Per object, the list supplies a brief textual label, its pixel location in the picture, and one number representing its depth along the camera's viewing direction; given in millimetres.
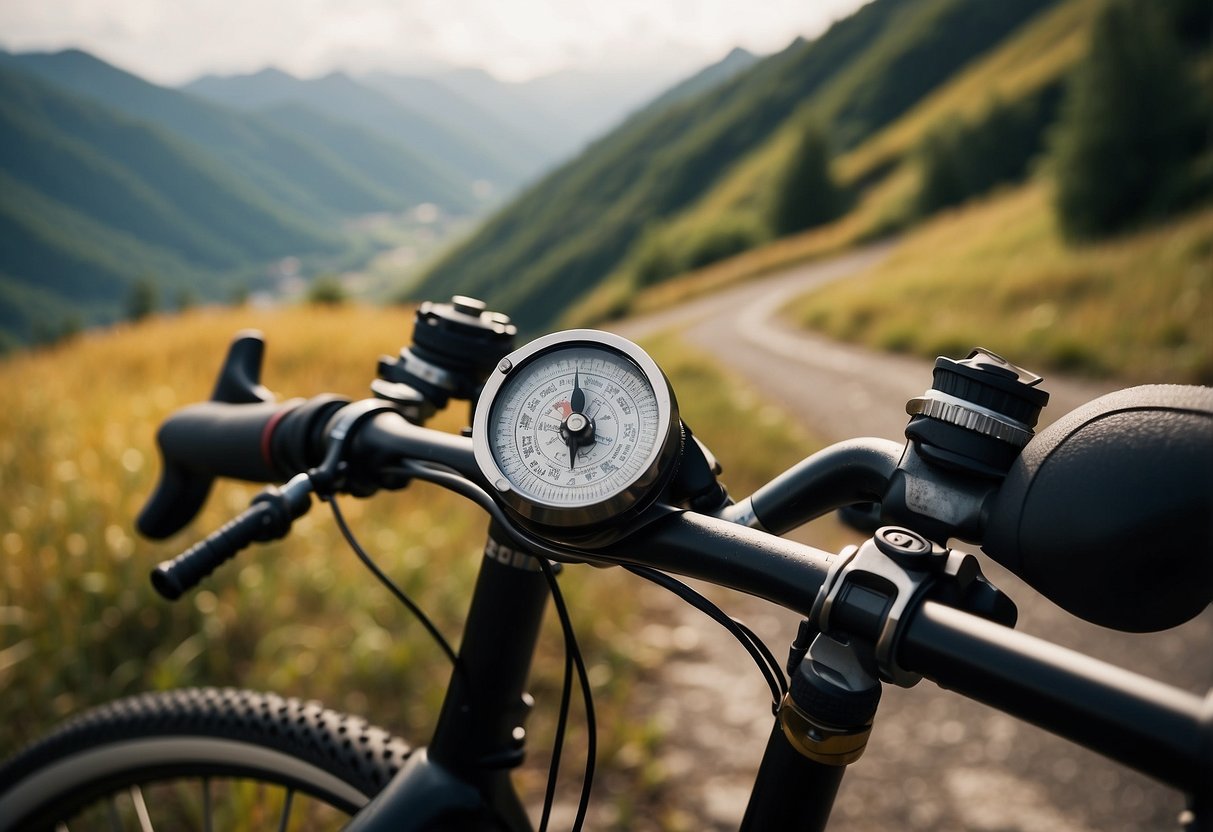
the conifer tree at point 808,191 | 46375
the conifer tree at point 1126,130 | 16000
